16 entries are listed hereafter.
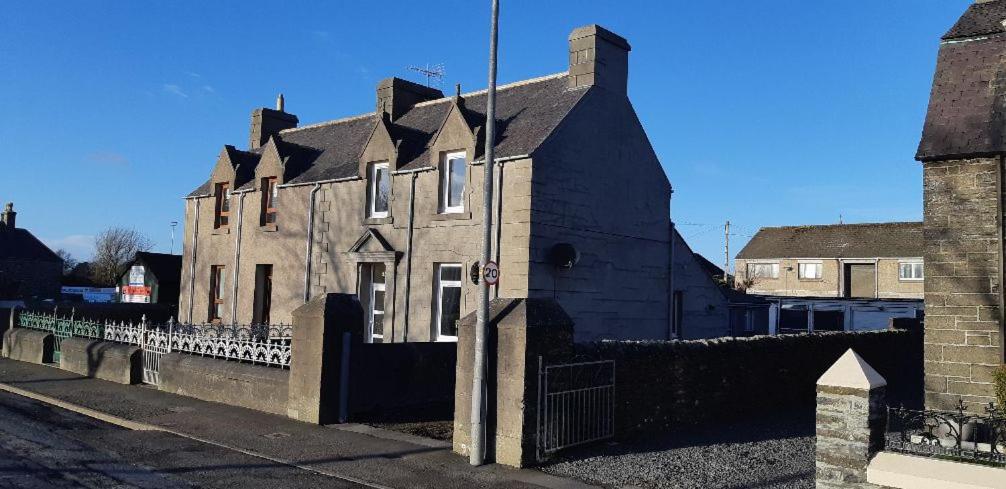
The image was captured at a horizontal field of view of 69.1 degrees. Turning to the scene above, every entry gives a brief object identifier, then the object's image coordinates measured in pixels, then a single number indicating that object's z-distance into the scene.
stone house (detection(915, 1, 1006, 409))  10.55
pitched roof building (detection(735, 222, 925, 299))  51.38
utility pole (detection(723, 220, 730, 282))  70.06
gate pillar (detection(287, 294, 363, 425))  12.66
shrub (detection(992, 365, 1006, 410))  9.29
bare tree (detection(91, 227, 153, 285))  83.12
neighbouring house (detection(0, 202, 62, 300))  65.81
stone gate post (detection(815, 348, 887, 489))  6.86
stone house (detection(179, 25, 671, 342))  18.02
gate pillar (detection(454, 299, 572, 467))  9.98
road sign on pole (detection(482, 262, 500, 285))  10.16
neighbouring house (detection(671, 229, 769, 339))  22.59
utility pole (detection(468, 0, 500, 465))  10.03
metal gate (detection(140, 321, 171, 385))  16.83
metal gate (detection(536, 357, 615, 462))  10.25
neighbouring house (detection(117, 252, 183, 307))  33.59
